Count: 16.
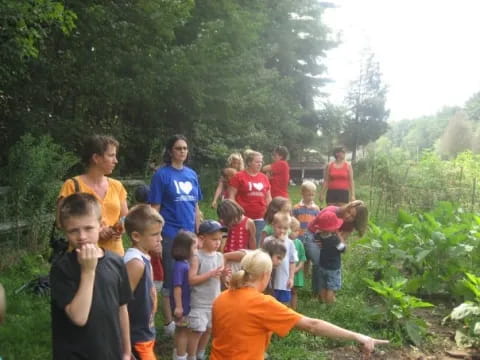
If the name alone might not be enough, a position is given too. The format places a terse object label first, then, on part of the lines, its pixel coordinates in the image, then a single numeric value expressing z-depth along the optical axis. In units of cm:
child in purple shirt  369
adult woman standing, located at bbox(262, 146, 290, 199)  766
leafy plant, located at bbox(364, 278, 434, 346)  460
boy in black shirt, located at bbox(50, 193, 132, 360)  199
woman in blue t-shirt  423
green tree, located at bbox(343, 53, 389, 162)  3775
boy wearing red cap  530
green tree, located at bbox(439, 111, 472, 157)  5434
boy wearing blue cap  369
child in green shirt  520
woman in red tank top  772
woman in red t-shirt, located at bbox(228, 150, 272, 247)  568
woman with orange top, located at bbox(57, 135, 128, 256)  333
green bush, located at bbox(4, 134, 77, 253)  663
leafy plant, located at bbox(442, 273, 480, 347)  454
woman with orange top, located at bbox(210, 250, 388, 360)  251
